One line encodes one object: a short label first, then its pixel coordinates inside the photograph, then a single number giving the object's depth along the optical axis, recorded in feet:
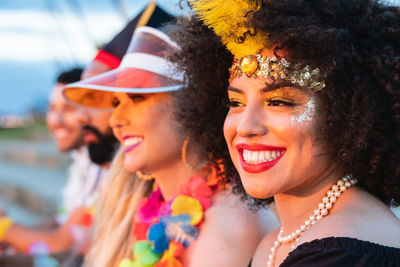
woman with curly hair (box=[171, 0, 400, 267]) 4.49
